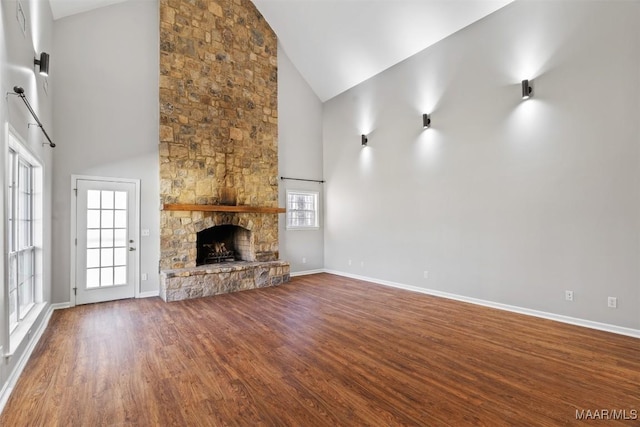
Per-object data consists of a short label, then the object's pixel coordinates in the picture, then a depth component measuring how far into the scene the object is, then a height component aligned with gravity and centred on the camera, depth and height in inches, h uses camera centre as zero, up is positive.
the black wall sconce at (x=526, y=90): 164.9 +65.6
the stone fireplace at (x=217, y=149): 224.8 +54.6
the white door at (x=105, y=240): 195.8 -12.9
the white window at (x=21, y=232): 119.5 -4.5
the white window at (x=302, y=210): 294.2 +7.8
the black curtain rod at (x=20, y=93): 100.4 +41.8
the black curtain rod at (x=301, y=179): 287.9 +36.4
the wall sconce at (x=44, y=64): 128.8 +63.9
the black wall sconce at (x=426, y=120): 216.7 +65.9
